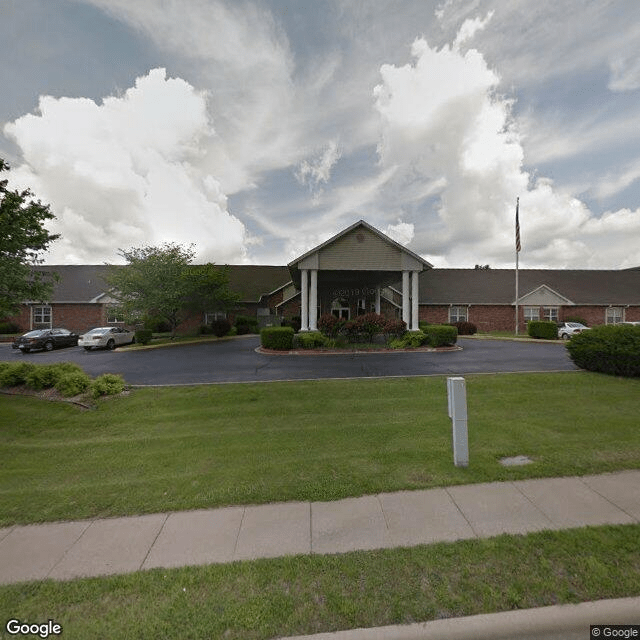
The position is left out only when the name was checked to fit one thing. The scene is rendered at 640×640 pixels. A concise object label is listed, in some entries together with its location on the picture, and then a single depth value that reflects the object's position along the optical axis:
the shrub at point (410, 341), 18.09
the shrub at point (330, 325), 18.84
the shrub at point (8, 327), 29.26
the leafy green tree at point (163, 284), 23.56
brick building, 31.52
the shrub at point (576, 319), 30.72
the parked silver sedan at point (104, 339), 20.73
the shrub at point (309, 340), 17.81
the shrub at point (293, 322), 28.52
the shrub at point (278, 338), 17.56
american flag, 26.27
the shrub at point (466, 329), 27.48
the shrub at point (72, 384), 8.68
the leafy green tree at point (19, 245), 7.70
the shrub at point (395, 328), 18.97
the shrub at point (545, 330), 24.12
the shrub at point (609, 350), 9.62
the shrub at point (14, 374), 9.23
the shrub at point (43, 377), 9.01
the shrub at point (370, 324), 19.19
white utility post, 4.76
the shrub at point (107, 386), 8.70
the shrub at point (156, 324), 28.53
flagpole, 26.30
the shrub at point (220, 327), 26.95
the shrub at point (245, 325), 29.39
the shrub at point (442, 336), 17.96
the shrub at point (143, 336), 22.45
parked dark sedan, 20.70
